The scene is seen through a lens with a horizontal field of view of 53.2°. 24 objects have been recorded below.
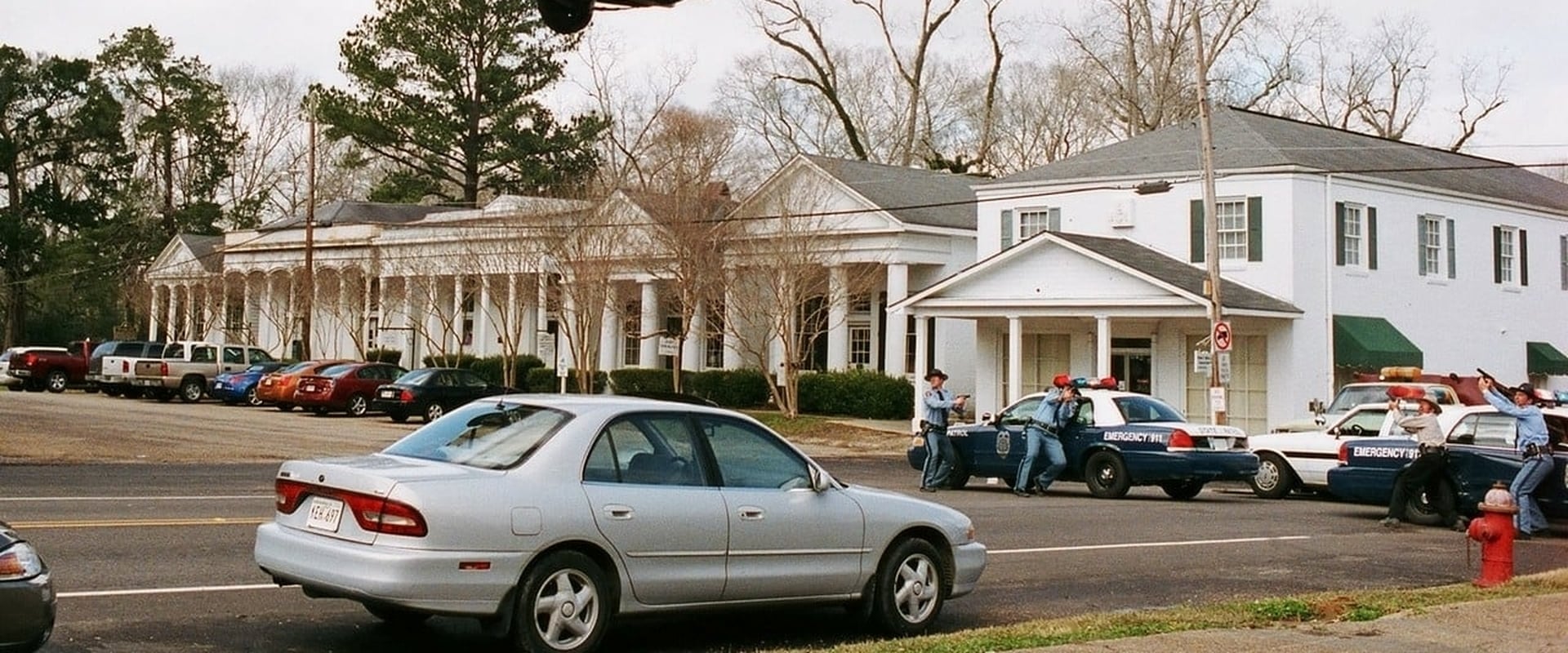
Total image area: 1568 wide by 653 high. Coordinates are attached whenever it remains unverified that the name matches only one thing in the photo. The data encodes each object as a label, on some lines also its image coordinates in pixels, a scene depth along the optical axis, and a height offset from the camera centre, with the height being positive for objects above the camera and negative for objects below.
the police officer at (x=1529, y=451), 16.77 -0.41
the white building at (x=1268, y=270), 35.84 +3.34
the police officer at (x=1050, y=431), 20.91 -0.34
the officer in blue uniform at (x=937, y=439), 21.39 -0.49
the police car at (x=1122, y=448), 20.48 -0.55
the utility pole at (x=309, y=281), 45.84 +3.58
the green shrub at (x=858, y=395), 43.41 +0.21
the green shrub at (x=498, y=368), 54.62 +1.01
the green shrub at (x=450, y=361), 55.81 +1.28
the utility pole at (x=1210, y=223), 29.27 +3.49
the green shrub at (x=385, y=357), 60.54 +1.51
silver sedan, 7.73 -0.69
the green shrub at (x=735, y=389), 47.66 +0.38
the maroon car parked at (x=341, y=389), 41.50 +0.14
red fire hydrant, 11.88 -0.96
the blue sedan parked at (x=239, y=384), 46.31 +0.24
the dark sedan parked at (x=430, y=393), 38.50 +0.08
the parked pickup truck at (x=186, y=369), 46.94 +0.69
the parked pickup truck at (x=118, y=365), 46.97 +0.78
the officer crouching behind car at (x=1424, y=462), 17.61 -0.57
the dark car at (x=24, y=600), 6.54 -0.89
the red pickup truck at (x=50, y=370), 50.72 +0.65
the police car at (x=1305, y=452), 21.59 -0.60
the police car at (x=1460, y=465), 17.48 -0.62
